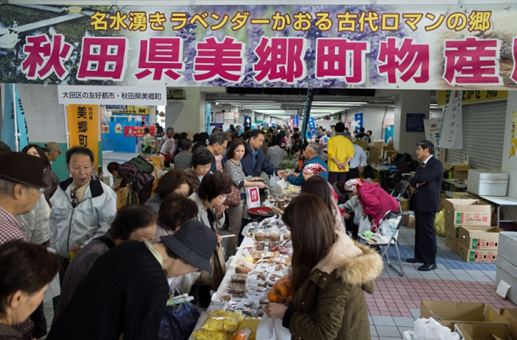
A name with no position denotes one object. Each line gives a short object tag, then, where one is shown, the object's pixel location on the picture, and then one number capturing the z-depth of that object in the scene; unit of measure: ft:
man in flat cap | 7.33
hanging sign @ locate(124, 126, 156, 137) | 61.26
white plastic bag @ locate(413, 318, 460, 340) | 8.36
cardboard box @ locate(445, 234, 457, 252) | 20.98
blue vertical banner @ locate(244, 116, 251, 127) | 86.63
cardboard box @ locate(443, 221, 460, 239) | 20.79
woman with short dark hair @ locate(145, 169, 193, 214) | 10.67
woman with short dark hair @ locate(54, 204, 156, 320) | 6.79
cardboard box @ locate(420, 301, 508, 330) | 10.35
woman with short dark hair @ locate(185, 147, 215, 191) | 13.75
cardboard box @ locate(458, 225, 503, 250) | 19.24
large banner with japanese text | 14.75
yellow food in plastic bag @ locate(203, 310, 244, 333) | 7.74
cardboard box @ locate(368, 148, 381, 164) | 45.91
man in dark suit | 17.60
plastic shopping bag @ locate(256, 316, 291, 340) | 7.01
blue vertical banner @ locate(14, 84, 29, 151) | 19.86
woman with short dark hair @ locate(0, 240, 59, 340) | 4.51
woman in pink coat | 17.21
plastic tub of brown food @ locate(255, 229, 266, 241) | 13.26
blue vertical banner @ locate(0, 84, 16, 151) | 19.69
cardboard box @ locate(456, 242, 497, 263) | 19.27
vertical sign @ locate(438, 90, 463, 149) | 27.99
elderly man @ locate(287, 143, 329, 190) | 18.03
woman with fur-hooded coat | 6.25
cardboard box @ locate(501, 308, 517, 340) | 9.46
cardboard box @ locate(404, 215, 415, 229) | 25.50
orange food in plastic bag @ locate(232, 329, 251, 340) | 7.45
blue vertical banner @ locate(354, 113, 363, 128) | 75.29
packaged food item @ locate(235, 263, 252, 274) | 10.60
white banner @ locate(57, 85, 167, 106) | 15.46
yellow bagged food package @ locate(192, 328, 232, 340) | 7.56
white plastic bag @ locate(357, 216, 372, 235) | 18.06
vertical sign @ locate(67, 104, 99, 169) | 21.30
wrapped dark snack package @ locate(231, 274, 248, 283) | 10.05
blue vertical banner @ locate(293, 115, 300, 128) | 94.61
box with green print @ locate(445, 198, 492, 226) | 20.47
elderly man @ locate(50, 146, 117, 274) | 10.31
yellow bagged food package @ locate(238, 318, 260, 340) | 7.65
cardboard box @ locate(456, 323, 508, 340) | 9.38
